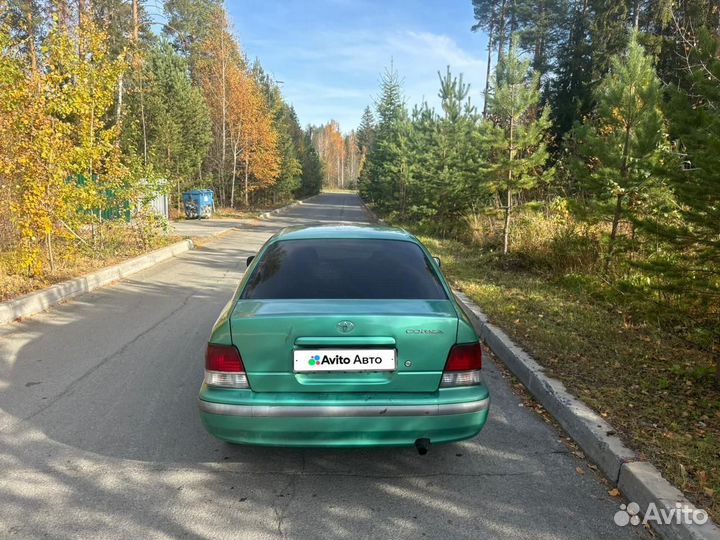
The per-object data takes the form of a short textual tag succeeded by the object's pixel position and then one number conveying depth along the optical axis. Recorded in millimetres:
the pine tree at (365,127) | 93494
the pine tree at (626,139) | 8117
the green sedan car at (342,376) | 2842
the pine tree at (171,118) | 23859
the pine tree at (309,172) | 58938
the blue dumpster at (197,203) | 25656
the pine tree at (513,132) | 11406
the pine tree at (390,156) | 23111
